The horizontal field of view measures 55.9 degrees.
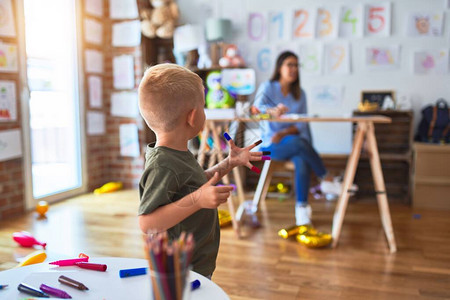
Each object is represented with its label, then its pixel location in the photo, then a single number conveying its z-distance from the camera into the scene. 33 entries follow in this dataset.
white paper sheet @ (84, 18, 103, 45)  3.79
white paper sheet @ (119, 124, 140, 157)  3.99
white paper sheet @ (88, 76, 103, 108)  3.87
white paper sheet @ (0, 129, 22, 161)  2.91
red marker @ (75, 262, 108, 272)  0.82
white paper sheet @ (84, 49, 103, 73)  3.81
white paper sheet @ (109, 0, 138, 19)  3.91
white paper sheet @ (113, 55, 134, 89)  3.96
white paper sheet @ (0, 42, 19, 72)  2.90
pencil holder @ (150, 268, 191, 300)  0.53
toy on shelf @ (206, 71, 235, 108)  3.83
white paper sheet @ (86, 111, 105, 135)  3.85
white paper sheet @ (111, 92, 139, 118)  3.98
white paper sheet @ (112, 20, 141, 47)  3.92
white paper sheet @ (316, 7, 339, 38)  3.76
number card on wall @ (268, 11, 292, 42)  3.89
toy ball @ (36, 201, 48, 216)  3.01
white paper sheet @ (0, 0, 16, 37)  2.88
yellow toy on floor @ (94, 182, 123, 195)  3.82
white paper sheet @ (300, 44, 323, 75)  3.83
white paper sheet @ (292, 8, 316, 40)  3.82
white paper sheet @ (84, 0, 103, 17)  3.78
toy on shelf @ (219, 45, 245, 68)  3.77
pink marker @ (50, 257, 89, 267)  0.86
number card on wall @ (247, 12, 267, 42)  3.95
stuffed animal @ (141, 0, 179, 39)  3.83
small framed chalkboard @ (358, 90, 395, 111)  3.58
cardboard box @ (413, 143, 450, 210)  3.21
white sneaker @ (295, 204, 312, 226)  2.66
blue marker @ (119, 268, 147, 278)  0.79
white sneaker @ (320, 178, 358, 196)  3.28
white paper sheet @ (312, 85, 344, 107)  3.82
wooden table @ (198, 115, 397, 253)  2.29
